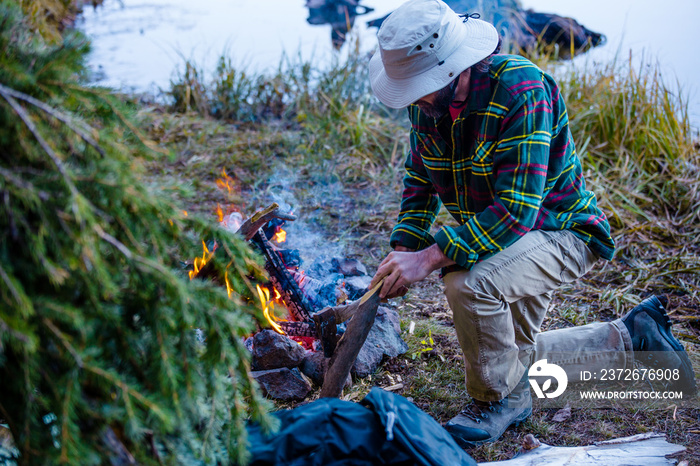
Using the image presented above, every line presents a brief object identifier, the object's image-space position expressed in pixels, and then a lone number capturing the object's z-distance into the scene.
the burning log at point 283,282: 3.07
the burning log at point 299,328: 2.96
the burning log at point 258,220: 2.87
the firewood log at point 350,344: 2.51
